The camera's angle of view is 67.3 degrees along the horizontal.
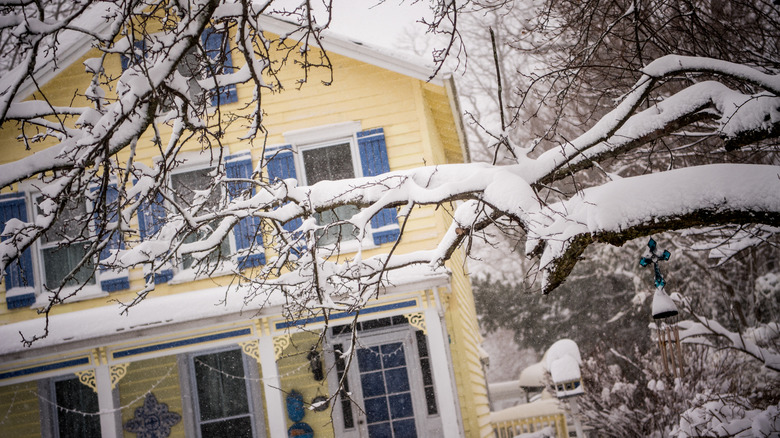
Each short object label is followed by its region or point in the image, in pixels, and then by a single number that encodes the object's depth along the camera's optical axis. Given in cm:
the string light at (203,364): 1000
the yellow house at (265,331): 906
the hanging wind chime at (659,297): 556
